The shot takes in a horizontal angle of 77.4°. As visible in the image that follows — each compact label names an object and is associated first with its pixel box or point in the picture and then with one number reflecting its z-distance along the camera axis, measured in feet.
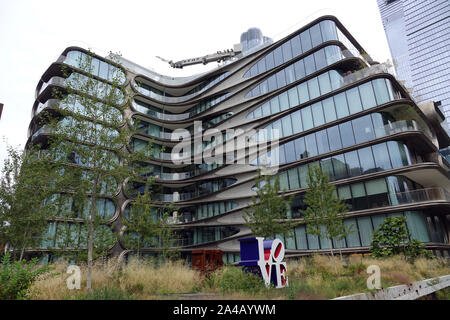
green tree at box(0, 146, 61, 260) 63.41
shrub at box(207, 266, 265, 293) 30.63
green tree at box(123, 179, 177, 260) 66.85
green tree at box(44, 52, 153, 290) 40.83
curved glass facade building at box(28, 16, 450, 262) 81.41
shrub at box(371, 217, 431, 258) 63.36
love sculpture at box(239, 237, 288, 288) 32.68
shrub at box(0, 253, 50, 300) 20.83
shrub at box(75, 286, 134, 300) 25.40
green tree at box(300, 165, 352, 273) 63.98
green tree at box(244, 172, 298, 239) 67.31
